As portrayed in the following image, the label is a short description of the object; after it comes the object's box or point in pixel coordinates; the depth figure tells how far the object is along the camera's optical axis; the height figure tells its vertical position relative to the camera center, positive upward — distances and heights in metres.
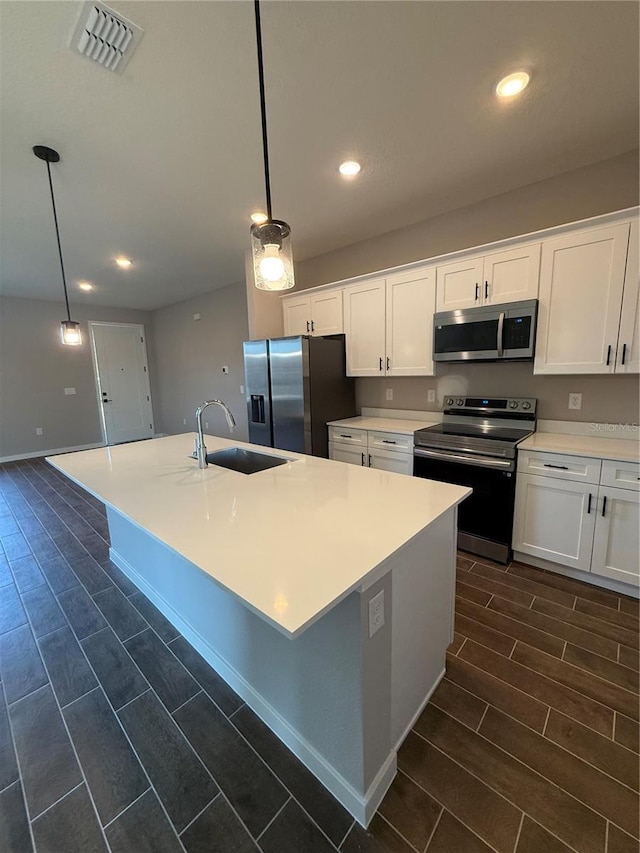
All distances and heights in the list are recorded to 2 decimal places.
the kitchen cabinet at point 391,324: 2.88 +0.47
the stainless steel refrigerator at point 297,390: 3.19 -0.12
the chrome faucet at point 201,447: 1.92 -0.39
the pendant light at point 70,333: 2.50 +0.37
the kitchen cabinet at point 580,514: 1.97 -0.88
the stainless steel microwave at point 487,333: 2.37 +0.30
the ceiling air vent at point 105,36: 1.26 +1.36
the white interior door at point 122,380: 6.43 +0.05
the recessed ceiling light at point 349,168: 2.23 +1.39
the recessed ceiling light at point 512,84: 1.59 +1.37
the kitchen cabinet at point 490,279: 2.35 +0.69
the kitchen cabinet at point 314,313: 3.45 +0.68
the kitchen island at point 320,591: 0.93 -0.64
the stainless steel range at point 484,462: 2.33 -0.63
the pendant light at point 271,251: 1.27 +0.48
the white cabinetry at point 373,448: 2.85 -0.65
